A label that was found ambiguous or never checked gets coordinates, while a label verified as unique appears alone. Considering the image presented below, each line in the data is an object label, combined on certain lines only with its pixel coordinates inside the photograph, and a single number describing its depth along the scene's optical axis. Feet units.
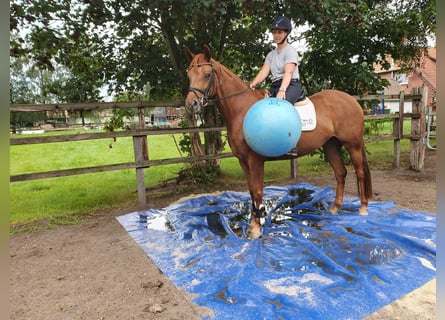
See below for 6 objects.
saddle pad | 12.49
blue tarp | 7.81
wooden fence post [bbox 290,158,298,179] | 21.72
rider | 11.60
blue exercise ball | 10.21
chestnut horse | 11.48
